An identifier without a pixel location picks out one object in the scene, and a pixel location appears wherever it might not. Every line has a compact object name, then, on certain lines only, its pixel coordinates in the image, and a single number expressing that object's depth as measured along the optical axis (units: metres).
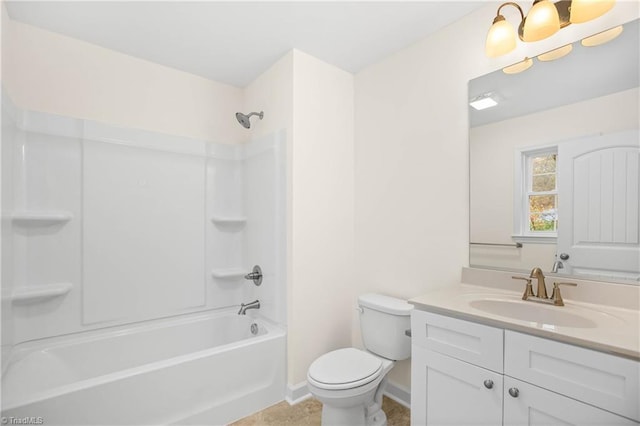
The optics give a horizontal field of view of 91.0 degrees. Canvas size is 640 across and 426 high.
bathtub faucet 2.48
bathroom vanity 0.98
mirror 1.32
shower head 2.43
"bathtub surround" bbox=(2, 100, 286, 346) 1.93
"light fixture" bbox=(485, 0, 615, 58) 1.30
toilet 1.63
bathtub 1.49
